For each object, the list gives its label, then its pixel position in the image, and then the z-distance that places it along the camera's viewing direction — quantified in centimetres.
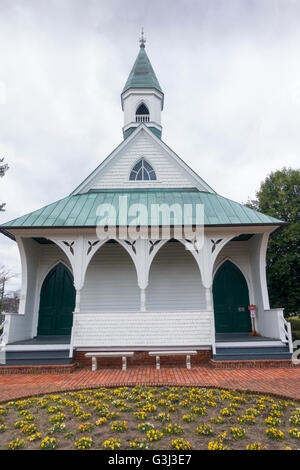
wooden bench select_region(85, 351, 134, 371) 826
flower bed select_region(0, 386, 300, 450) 370
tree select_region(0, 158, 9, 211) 1335
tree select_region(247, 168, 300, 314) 1491
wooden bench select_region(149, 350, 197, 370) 827
